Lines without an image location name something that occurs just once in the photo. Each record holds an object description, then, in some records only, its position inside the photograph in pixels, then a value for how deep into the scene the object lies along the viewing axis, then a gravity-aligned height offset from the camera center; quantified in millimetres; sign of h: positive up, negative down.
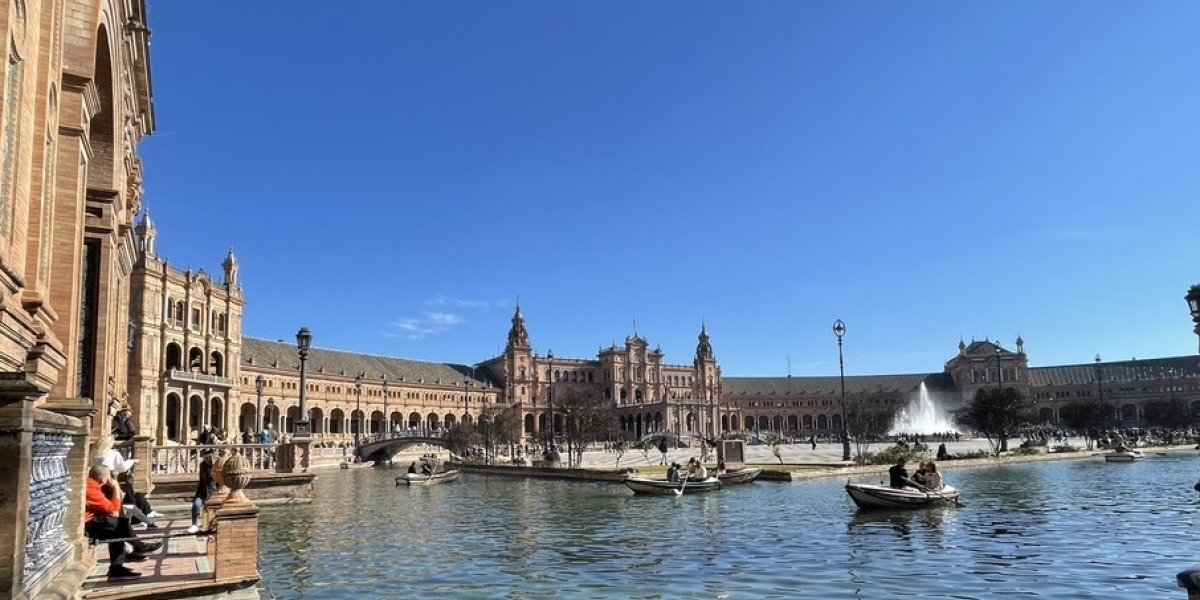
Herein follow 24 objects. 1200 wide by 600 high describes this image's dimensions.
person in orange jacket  10125 -991
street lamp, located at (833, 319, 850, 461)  47512 +4460
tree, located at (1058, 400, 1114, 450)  84812 -1697
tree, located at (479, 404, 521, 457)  85812 -447
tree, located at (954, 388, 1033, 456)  65000 -637
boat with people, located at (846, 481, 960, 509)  26234 -2696
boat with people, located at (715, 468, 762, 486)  39625 -2885
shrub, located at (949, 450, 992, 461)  52894 -3048
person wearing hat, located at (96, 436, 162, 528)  11953 -813
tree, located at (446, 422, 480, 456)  83062 -1512
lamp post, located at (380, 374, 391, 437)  123494 +1291
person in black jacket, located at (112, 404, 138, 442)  18844 +169
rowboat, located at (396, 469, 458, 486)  48559 -3095
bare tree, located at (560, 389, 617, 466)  67688 -59
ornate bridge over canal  84000 -1615
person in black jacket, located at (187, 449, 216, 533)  17922 -1294
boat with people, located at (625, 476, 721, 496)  34781 -2859
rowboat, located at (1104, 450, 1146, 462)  54622 -3476
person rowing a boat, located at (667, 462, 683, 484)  35775 -2373
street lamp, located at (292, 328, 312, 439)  28234 +1660
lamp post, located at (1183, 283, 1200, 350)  14523 +1692
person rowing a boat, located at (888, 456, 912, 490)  27391 -2170
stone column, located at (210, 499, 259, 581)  10820 -1433
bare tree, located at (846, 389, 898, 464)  67375 -757
